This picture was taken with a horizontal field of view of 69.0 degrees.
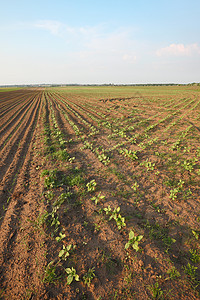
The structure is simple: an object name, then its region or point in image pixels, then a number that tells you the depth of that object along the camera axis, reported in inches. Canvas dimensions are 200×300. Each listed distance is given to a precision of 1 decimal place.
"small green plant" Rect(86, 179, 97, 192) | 190.9
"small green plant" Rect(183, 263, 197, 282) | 104.5
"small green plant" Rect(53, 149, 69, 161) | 279.3
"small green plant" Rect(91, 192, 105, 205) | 169.5
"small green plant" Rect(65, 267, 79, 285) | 102.0
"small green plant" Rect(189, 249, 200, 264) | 115.4
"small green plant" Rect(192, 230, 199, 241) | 132.9
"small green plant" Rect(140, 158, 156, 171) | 238.7
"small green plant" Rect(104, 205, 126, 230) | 139.7
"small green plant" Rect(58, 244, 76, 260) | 117.2
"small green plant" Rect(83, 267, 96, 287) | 103.6
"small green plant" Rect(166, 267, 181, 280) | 106.1
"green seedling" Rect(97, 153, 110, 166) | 264.1
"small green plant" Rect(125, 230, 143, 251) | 118.8
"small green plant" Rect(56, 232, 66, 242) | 129.7
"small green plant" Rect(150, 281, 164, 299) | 96.0
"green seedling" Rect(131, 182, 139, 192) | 195.8
